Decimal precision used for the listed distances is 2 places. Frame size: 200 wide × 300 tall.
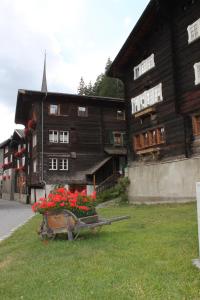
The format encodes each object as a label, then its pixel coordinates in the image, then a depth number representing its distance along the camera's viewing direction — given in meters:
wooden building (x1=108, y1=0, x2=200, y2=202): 14.03
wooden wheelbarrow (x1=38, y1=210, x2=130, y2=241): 6.51
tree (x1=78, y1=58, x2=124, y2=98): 41.01
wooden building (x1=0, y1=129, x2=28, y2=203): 34.06
